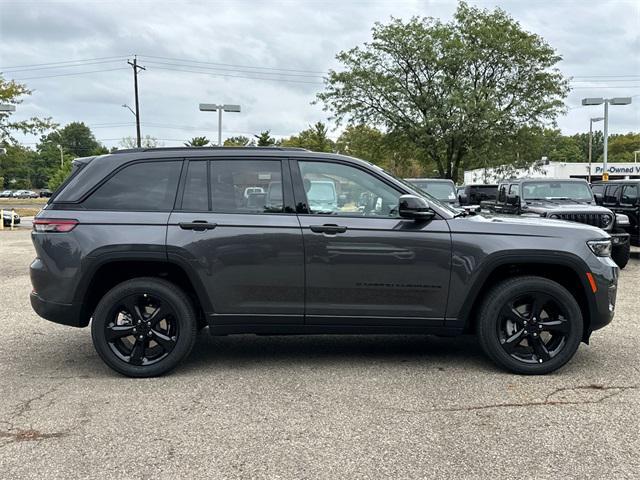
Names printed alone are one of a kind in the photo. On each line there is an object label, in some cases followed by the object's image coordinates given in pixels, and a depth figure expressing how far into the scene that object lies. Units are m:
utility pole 39.76
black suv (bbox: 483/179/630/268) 10.12
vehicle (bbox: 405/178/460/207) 13.62
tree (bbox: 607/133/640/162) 95.75
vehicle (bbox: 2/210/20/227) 21.88
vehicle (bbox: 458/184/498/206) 19.61
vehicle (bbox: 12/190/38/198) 85.12
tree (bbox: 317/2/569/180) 26.23
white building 52.83
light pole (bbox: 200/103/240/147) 23.66
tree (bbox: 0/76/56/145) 35.49
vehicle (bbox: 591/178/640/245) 12.02
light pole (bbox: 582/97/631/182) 25.84
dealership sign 54.03
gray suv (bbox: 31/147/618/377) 4.52
